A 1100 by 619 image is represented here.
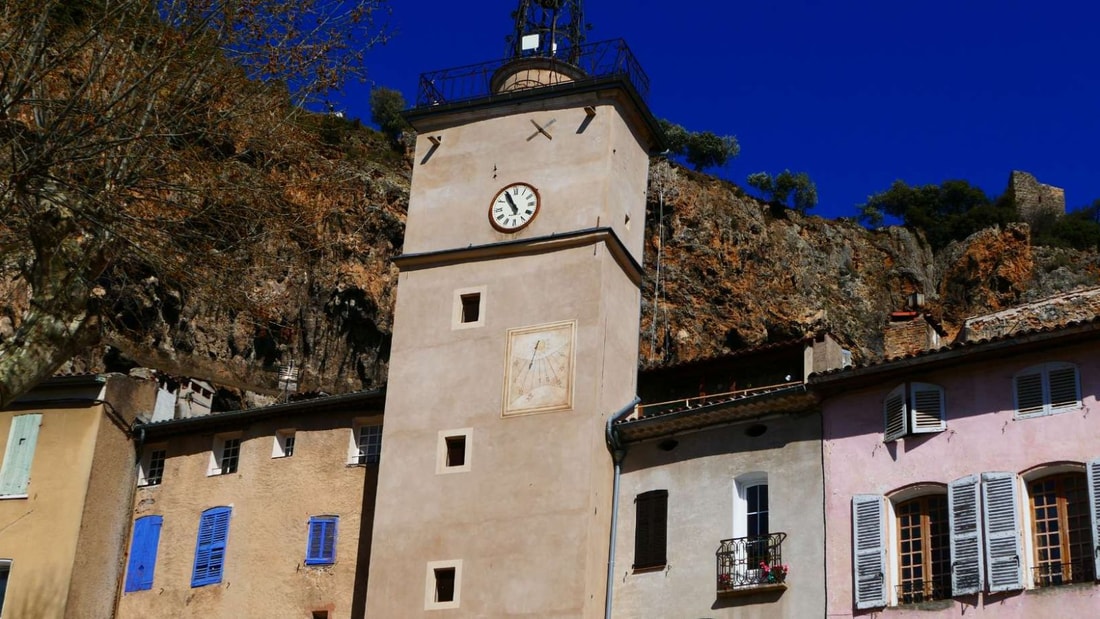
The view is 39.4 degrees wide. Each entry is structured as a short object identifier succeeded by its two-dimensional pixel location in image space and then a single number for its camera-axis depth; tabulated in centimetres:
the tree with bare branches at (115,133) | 1989
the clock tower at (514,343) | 3016
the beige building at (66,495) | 3419
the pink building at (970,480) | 2508
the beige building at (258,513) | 3312
